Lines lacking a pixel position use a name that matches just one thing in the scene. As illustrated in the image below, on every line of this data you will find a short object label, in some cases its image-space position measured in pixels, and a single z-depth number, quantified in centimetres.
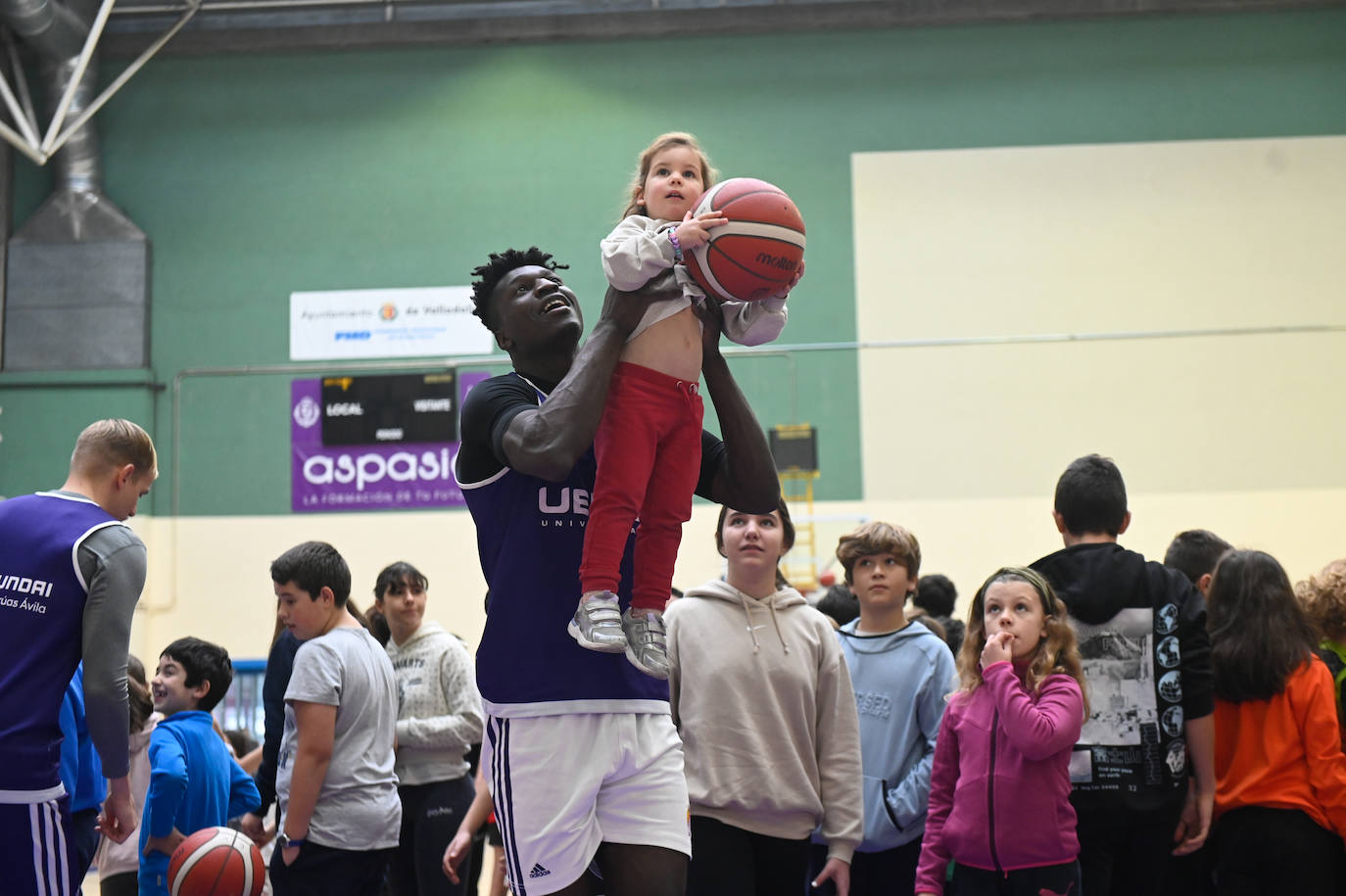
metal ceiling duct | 1071
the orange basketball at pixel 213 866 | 400
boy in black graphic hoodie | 379
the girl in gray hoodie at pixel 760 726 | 363
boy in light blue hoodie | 408
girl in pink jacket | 351
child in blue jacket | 420
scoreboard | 1040
